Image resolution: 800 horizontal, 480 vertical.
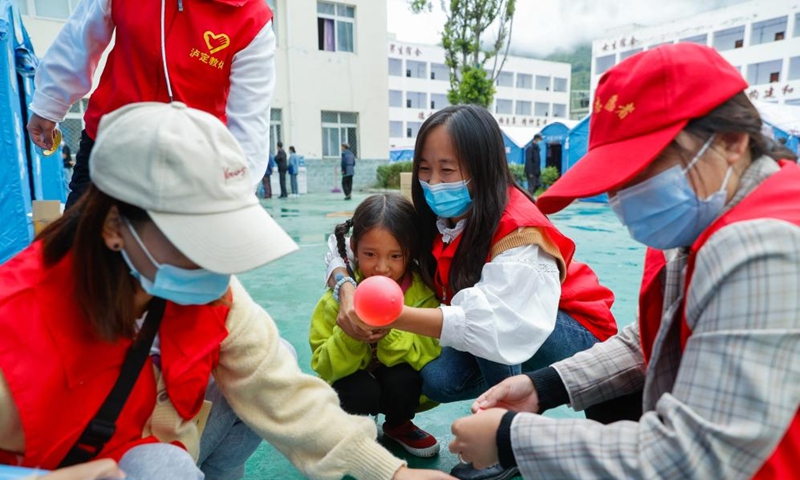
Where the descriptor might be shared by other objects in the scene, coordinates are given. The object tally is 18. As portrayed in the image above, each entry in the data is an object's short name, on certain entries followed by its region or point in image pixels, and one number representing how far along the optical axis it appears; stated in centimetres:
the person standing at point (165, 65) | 192
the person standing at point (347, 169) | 1552
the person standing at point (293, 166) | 1619
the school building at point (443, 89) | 4175
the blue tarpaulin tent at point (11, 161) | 395
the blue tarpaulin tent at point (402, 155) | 2511
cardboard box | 358
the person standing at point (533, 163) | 1457
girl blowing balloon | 203
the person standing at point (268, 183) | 1563
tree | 1509
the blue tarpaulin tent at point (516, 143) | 1786
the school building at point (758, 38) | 2992
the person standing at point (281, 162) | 1552
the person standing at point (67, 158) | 1310
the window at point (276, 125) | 1719
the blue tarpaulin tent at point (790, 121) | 1259
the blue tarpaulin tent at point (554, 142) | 1585
